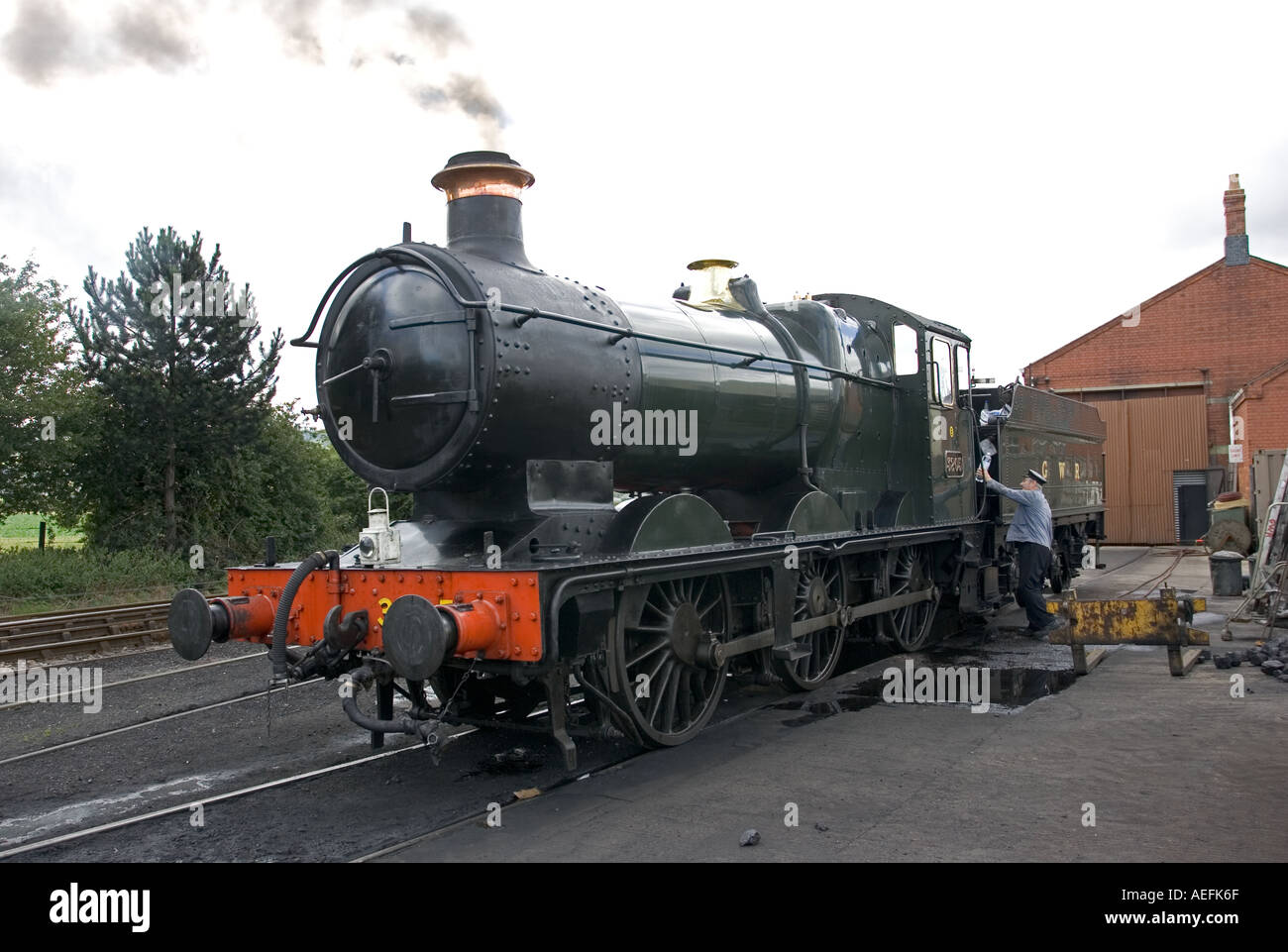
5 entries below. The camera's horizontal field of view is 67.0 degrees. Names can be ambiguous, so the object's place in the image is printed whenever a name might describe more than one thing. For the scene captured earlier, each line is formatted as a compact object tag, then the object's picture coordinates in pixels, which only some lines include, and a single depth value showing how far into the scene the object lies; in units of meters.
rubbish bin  13.19
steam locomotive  4.99
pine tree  18.12
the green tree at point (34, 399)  17.25
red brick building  25.12
